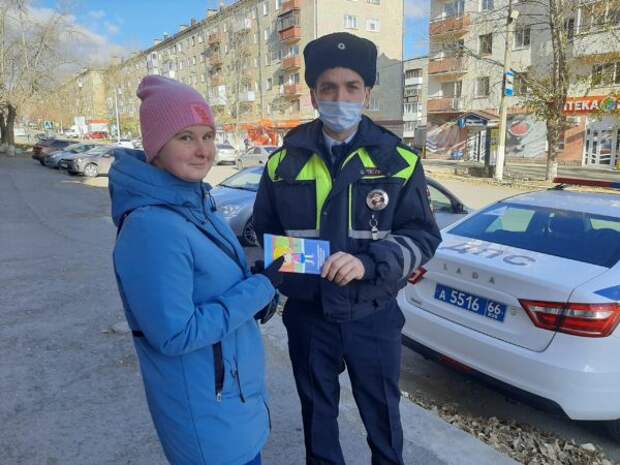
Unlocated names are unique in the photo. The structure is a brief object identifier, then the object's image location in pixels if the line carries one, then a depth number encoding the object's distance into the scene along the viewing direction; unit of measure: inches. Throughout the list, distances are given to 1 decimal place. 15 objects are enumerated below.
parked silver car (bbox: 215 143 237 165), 1123.8
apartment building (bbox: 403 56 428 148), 1664.6
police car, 94.4
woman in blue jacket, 50.1
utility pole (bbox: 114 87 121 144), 2113.9
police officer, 70.8
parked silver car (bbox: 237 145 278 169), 983.0
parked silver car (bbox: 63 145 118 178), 828.0
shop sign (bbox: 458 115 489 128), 853.2
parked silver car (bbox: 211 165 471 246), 241.1
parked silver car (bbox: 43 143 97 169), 957.2
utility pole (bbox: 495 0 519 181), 675.4
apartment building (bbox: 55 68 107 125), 2613.2
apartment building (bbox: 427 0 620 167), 688.4
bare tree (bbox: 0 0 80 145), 1258.0
